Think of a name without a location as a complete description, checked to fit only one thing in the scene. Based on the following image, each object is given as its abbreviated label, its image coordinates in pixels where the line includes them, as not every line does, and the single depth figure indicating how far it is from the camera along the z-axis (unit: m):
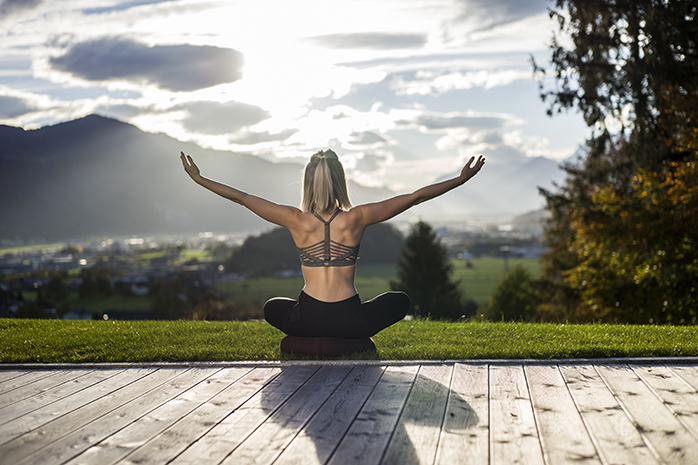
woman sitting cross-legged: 4.62
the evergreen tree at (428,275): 39.31
